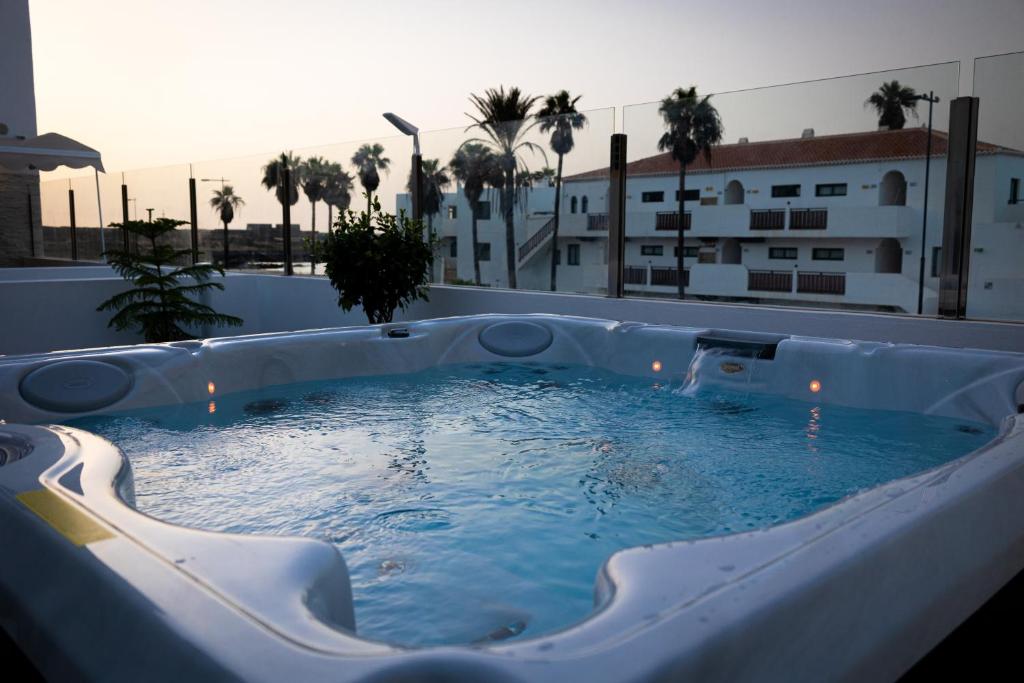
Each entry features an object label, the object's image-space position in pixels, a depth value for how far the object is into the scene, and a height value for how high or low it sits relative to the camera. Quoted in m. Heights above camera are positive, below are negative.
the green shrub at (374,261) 4.85 +0.01
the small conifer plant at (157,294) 5.17 -0.23
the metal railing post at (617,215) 4.55 +0.29
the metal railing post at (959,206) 3.36 +0.27
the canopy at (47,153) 6.45 +0.93
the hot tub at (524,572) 0.71 -0.37
